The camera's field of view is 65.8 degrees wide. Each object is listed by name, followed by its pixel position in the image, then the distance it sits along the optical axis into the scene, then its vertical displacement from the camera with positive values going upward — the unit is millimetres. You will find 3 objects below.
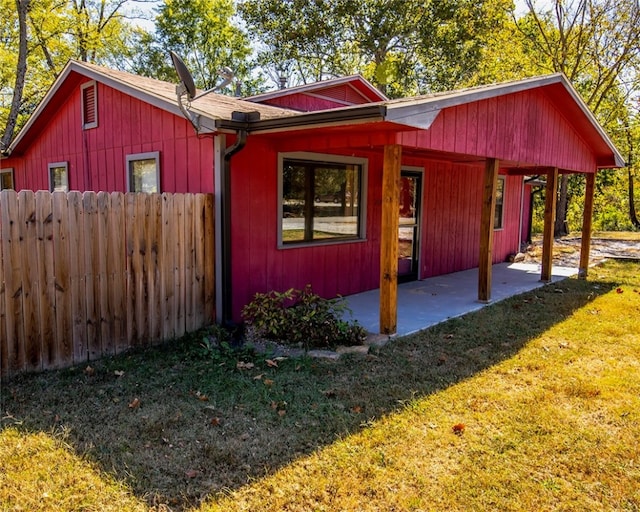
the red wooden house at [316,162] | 5195 +545
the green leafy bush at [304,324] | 5098 -1292
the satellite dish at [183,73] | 4906 +1238
